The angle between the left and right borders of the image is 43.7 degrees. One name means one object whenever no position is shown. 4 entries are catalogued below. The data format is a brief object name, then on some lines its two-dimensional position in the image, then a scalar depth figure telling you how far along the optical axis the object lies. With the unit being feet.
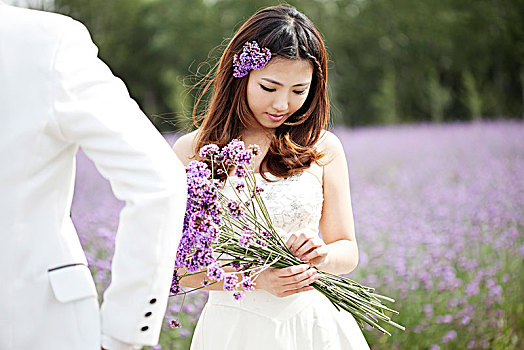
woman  6.68
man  4.02
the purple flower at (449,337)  11.66
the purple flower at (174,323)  5.75
